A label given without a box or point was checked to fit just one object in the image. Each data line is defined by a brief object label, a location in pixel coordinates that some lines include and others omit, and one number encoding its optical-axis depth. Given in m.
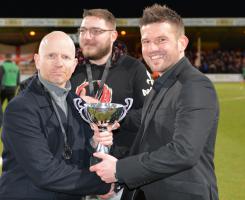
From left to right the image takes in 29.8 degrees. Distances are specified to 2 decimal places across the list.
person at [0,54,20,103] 12.70
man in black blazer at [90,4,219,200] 2.24
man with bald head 2.36
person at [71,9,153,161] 3.81
